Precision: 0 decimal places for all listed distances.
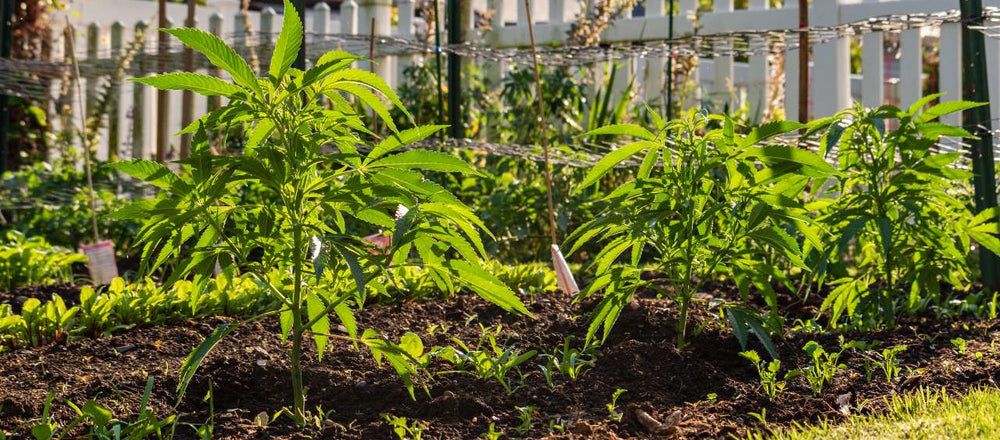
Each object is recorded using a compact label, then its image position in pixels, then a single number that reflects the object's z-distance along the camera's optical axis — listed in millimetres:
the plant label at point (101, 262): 4738
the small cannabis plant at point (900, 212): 3562
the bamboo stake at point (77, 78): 4832
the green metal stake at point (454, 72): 5605
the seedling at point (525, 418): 2690
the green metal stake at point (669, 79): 5543
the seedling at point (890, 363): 3156
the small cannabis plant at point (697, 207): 3086
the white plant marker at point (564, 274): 4043
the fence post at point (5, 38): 6832
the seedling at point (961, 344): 3443
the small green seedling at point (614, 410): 2771
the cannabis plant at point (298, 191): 2473
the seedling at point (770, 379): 2988
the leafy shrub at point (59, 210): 6070
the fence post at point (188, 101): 6605
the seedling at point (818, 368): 3068
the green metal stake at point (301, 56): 3998
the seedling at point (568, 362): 3102
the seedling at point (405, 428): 2570
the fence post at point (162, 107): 6676
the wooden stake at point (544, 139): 4134
